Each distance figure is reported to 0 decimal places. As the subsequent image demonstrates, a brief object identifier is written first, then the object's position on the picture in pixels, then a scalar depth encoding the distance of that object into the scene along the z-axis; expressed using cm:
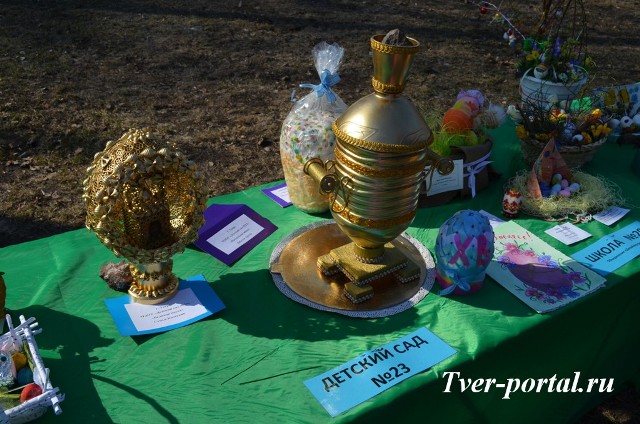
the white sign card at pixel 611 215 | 201
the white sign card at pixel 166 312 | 151
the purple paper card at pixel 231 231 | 181
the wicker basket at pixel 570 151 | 218
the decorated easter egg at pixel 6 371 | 125
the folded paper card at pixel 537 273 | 166
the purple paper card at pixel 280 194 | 209
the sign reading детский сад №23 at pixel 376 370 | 133
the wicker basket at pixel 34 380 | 118
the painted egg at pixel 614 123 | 246
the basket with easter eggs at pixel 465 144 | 211
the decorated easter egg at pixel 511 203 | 202
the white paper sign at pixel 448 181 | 209
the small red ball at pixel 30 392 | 121
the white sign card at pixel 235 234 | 183
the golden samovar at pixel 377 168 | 136
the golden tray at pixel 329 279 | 159
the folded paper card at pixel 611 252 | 180
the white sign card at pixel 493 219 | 200
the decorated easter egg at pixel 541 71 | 273
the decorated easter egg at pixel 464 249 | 153
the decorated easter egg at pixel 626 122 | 252
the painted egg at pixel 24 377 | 127
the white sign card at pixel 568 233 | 191
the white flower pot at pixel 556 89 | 265
